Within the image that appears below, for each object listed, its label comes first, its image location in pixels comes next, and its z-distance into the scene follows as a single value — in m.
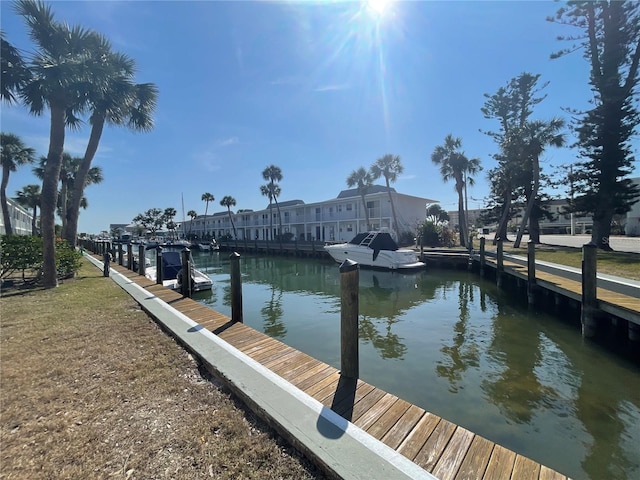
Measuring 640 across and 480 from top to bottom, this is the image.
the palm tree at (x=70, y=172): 26.89
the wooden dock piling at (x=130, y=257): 15.82
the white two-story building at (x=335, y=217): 33.16
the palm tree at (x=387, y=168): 32.75
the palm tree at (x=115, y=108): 11.92
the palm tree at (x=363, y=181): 33.12
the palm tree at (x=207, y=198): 62.59
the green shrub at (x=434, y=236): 28.96
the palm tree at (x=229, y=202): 52.72
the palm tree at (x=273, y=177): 44.75
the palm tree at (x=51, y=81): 8.81
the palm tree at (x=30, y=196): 41.28
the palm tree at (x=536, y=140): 23.12
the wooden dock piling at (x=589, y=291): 6.52
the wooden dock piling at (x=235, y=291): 5.80
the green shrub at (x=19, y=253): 9.27
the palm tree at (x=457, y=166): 29.70
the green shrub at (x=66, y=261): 10.63
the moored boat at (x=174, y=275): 12.61
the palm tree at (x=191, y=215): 73.25
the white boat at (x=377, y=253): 18.31
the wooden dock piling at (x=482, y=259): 16.25
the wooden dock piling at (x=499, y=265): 13.43
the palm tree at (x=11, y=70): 8.77
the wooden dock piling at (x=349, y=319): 3.51
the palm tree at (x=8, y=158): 25.02
